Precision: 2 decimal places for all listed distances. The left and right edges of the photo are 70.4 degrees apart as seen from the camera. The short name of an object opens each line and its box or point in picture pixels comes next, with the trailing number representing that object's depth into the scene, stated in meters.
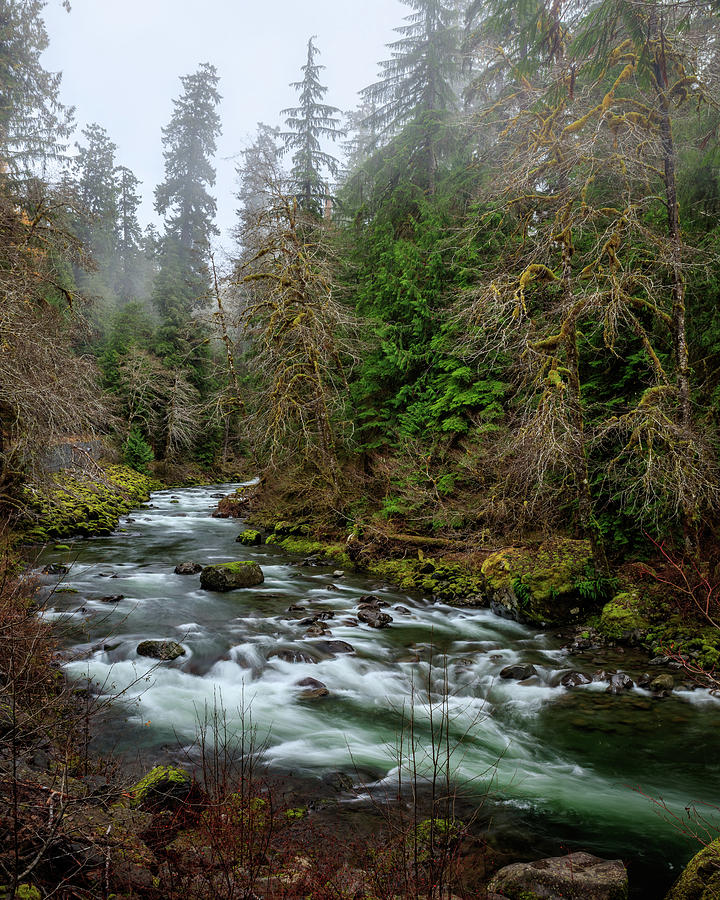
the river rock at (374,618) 8.45
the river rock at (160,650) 6.94
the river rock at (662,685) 6.12
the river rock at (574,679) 6.46
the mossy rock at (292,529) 14.92
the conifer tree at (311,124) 24.17
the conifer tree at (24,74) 19.08
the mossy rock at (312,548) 12.68
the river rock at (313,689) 6.32
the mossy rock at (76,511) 8.70
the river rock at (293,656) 7.14
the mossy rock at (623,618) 7.43
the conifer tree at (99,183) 40.08
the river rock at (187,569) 11.23
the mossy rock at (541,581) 8.30
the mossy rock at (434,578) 9.74
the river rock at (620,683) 6.21
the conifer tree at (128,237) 46.50
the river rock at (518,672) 6.72
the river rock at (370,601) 9.35
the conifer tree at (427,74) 17.91
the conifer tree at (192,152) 40.91
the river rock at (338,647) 7.39
